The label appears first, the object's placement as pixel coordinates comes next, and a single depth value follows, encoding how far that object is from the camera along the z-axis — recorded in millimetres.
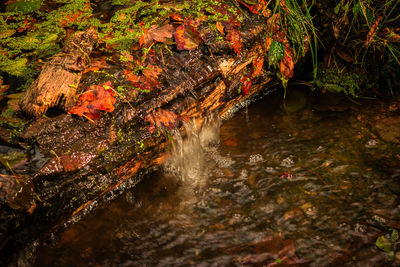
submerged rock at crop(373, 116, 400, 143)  2773
